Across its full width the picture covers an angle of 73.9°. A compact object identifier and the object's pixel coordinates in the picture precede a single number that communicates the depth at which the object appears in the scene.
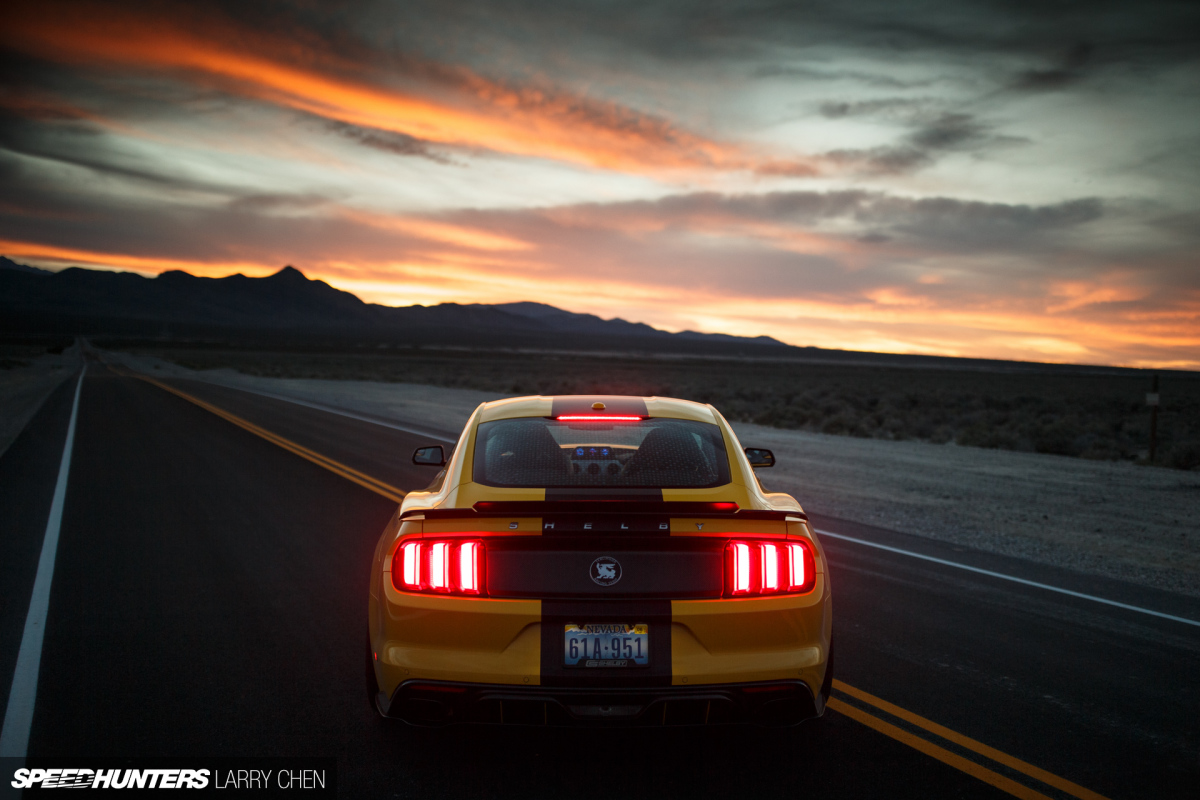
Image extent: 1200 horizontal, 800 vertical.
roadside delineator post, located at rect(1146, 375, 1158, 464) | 15.34
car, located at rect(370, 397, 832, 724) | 3.17
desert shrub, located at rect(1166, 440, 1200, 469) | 16.58
